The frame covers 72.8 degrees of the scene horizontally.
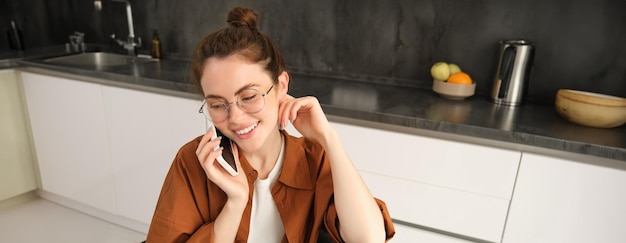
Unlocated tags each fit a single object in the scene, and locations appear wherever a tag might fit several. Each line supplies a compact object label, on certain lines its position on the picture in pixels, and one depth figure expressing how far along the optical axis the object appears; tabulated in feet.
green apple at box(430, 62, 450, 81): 5.82
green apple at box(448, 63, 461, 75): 5.87
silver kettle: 5.40
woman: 2.96
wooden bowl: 4.64
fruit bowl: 5.60
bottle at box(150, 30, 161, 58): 8.09
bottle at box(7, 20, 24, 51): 8.30
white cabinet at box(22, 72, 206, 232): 6.36
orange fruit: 5.62
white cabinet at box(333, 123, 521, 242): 4.69
